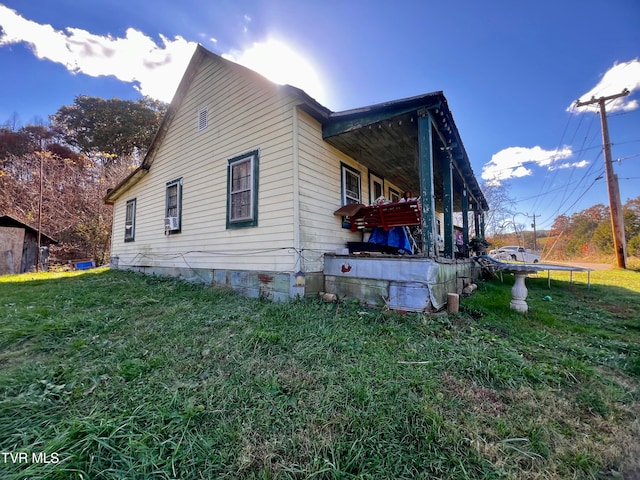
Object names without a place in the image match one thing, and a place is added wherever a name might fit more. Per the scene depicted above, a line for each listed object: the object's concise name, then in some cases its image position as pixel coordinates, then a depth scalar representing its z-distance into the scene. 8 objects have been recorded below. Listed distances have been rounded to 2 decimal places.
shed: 11.73
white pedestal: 4.35
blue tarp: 5.58
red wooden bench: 4.79
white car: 18.21
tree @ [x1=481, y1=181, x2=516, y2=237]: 23.00
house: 4.25
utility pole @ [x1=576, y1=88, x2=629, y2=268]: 12.09
